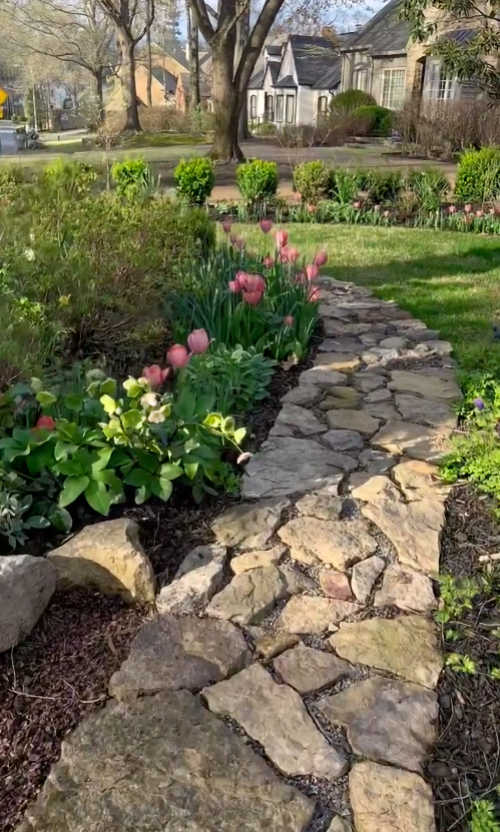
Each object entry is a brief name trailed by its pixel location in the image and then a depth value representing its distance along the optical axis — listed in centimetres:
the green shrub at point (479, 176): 1012
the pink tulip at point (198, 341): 282
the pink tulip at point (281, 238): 438
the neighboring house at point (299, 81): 3756
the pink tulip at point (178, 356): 268
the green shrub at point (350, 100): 2733
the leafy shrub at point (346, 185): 1011
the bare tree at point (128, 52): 2648
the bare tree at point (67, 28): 3291
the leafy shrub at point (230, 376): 324
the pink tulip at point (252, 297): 369
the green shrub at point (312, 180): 1032
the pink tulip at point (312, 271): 419
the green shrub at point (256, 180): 1012
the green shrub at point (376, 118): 2541
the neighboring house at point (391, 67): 2466
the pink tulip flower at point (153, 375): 259
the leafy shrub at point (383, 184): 1026
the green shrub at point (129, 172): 895
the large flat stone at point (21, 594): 197
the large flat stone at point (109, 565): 220
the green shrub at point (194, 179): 1012
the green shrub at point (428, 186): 948
